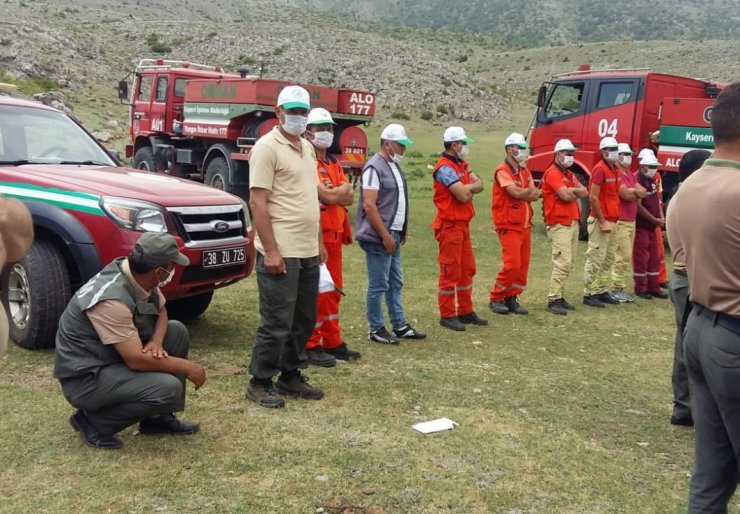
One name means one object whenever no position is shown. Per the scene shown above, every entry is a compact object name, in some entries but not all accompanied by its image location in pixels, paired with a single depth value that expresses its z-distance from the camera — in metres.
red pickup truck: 4.88
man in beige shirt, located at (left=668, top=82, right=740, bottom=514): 2.46
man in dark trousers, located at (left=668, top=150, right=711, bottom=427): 4.22
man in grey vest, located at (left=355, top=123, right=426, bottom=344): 5.79
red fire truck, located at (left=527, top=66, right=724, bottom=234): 11.16
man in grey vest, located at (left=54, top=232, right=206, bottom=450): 3.53
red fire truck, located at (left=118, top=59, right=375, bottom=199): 12.33
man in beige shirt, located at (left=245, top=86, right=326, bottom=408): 4.21
